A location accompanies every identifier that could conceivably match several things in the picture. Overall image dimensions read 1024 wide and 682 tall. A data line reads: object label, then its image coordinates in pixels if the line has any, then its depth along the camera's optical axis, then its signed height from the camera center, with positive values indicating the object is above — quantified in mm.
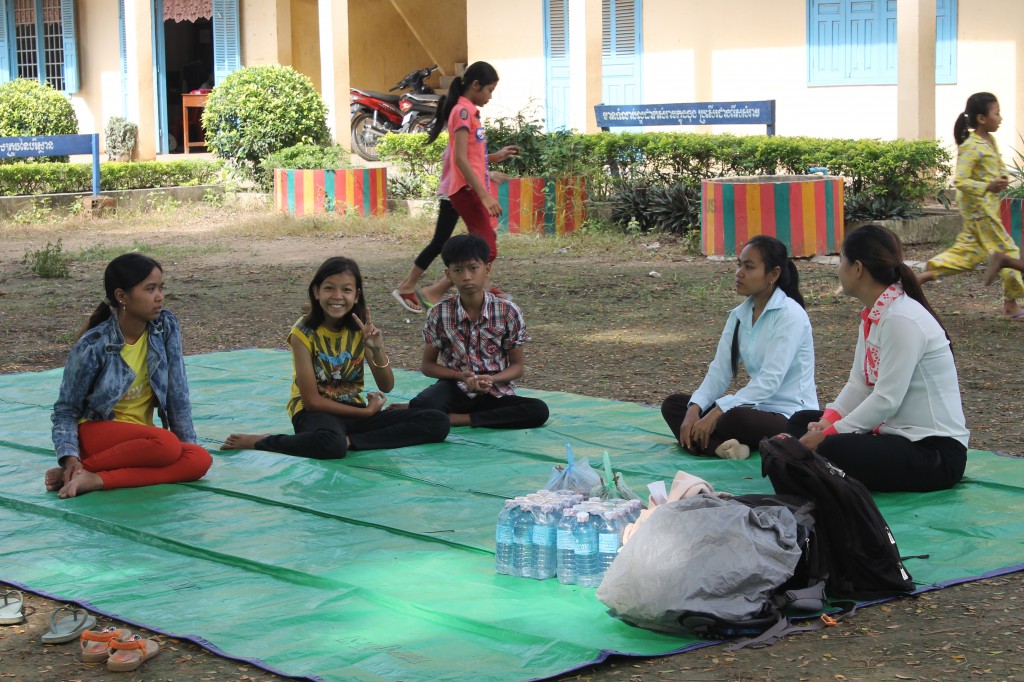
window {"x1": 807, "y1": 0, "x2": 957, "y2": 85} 14672 +1892
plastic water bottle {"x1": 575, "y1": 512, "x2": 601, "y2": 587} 3908 -992
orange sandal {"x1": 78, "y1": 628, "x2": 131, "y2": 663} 3453 -1083
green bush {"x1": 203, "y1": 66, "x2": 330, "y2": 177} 17422 +1482
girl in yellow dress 8445 +101
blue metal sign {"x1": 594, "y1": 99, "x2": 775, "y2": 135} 13477 +1086
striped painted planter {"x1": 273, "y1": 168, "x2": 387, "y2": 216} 15719 +415
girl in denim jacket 5000 -631
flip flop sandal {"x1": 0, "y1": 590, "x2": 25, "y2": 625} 3770 -1080
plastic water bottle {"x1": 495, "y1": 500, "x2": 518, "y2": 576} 4016 -962
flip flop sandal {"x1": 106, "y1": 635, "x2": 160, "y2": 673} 3398 -1097
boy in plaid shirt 6152 -659
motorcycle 19375 +1651
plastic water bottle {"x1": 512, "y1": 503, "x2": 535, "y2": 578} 3988 -964
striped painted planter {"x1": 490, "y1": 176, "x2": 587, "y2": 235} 13953 +166
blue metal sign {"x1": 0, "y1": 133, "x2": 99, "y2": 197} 16297 +1057
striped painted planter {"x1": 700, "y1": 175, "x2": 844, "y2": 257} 11523 +25
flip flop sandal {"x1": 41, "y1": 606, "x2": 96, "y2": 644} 3621 -1090
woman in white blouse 4703 -655
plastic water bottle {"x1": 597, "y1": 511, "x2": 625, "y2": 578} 3914 -960
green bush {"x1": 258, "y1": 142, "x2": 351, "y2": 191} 16594 +853
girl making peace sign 5574 -709
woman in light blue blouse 5352 -625
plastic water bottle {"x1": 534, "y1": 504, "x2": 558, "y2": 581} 3963 -956
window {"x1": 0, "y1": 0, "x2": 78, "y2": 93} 22375 +3217
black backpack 3801 -929
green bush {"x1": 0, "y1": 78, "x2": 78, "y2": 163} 19422 +1800
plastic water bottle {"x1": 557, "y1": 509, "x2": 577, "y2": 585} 3916 -975
